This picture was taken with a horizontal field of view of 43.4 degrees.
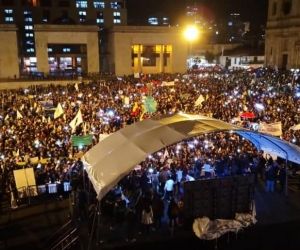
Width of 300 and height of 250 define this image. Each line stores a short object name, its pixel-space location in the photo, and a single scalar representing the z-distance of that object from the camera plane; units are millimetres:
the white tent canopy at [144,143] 10842
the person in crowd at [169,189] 13578
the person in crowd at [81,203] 12875
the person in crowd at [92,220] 11463
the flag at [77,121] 20781
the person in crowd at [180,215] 11773
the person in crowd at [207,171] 15695
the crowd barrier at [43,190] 14594
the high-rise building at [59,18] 58156
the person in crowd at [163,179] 14141
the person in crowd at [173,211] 11562
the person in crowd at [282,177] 14627
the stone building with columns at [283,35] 48625
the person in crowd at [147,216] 11453
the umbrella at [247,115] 21781
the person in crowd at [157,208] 11719
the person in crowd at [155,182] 14586
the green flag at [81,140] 17781
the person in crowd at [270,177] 14391
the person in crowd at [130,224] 11166
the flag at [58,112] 22891
